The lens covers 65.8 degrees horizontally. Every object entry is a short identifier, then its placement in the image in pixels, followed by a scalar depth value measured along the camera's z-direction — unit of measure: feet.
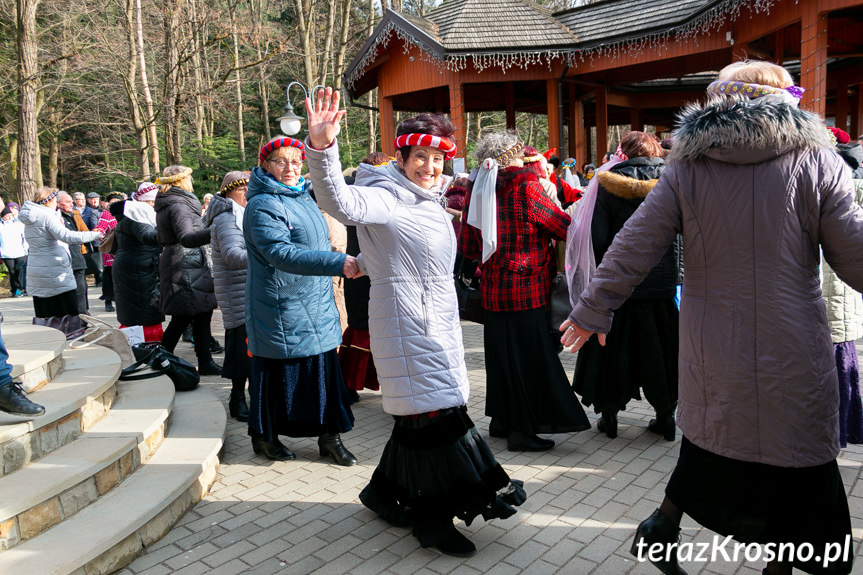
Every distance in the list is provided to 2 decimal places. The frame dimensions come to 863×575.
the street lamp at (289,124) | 17.52
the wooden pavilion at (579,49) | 35.65
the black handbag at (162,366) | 16.56
